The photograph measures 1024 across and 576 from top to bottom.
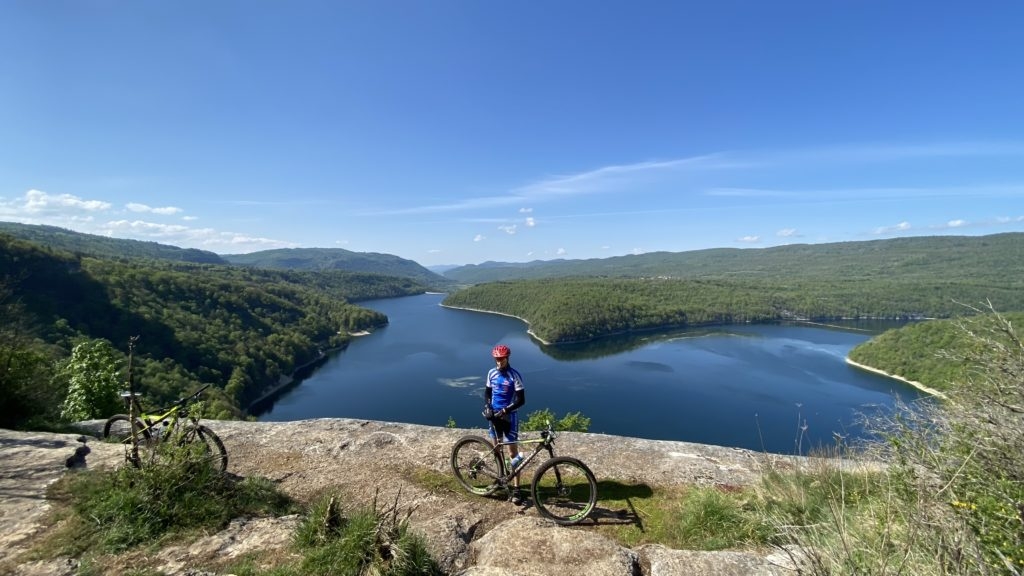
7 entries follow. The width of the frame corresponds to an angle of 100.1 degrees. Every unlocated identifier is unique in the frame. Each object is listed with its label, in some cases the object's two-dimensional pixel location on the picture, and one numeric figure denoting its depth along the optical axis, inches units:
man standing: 243.4
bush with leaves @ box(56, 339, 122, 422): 461.4
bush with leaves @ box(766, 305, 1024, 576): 107.0
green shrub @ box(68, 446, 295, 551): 169.8
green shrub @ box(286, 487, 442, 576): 146.3
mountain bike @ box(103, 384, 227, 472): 199.8
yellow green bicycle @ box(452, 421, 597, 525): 227.8
